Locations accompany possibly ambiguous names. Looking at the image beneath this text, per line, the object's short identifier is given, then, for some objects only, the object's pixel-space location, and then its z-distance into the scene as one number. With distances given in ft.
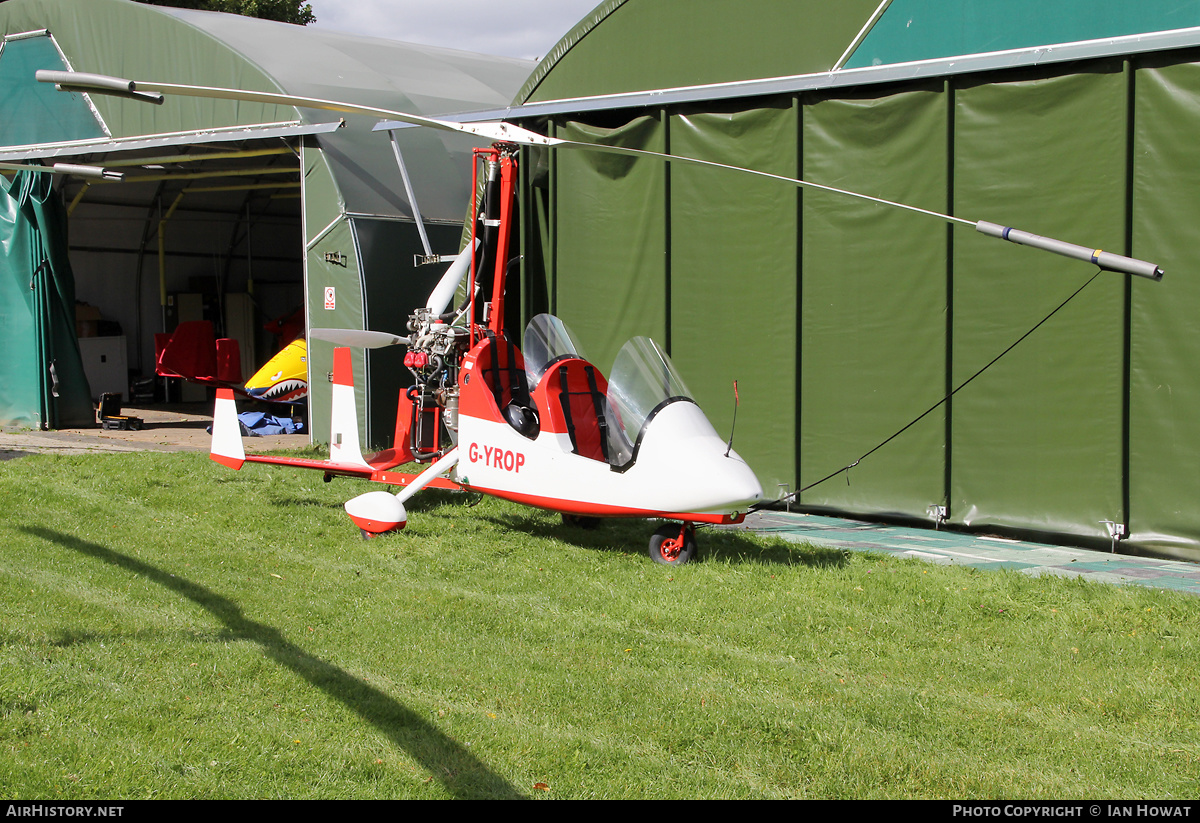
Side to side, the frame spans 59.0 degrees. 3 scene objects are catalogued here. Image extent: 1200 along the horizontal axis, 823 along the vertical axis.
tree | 98.84
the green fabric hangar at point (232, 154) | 41.01
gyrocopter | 22.57
